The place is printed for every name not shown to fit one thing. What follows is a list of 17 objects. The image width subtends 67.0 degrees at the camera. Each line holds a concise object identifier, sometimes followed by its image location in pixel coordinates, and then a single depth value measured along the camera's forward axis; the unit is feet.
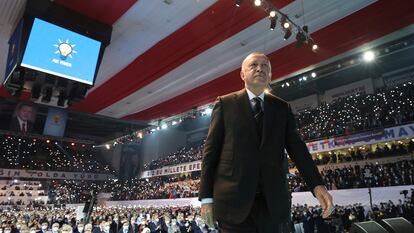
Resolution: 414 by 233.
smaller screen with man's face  42.67
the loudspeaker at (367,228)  6.02
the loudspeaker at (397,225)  6.76
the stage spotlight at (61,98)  20.07
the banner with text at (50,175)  61.32
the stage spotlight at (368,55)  26.32
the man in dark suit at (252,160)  4.42
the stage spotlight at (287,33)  20.03
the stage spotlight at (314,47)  22.13
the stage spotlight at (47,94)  19.57
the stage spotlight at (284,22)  19.80
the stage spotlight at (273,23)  19.16
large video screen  17.51
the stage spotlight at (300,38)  20.85
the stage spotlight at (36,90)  18.97
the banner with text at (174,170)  52.90
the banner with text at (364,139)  30.45
